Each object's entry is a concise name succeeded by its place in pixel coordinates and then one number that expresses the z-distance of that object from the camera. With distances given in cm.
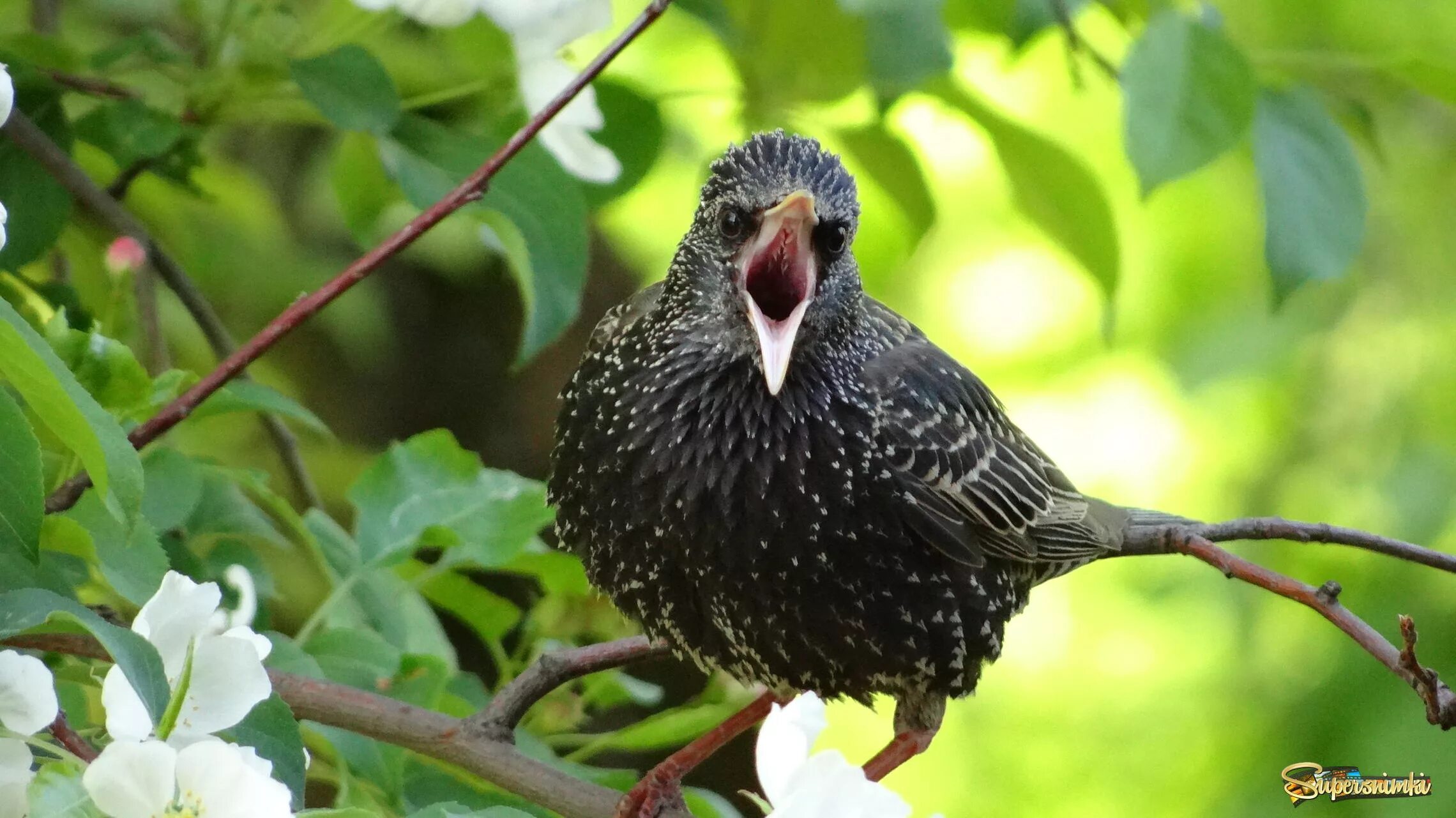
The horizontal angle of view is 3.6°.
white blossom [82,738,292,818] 428
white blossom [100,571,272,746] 437
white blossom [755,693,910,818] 438
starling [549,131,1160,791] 450
